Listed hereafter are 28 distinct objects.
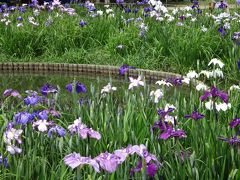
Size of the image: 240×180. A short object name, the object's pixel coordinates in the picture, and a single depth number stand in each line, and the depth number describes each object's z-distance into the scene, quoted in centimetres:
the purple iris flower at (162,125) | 260
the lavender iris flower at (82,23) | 864
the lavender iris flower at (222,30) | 692
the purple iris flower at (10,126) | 262
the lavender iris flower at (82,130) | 248
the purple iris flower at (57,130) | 274
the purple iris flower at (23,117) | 276
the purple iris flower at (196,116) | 272
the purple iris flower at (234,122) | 265
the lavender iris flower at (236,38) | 630
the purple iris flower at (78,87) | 346
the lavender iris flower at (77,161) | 203
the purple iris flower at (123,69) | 437
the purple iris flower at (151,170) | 215
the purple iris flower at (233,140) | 251
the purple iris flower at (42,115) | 287
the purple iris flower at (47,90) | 348
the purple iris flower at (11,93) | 340
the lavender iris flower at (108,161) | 204
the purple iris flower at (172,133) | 241
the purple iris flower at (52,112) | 321
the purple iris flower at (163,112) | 268
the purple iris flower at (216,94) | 291
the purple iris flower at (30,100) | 308
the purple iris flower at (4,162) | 266
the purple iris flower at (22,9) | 991
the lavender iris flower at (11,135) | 255
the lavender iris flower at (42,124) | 272
